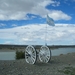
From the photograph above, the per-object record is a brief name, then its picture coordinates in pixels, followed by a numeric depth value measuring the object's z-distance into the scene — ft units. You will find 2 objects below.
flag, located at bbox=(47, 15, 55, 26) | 30.95
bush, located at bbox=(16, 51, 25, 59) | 39.17
